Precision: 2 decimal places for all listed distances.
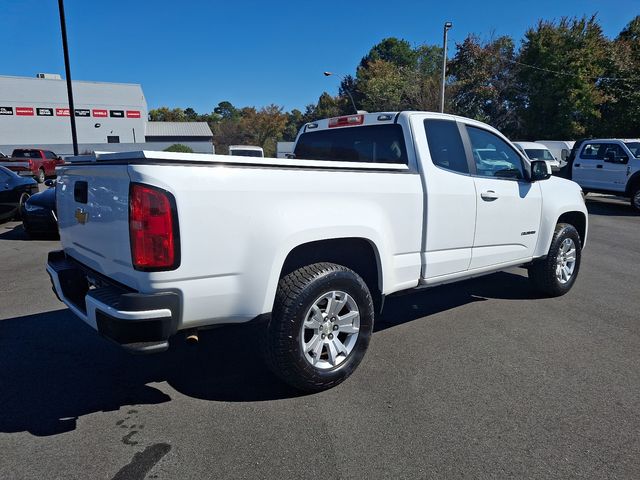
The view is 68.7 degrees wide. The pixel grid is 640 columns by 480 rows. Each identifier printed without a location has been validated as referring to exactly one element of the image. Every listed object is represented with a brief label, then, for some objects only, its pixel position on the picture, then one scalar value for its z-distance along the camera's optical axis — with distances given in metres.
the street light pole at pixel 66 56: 14.41
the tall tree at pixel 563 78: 27.94
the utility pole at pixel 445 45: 24.69
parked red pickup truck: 19.94
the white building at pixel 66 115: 46.50
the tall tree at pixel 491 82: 32.22
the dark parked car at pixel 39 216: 8.53
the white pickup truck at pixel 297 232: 2.55
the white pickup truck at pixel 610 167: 13.56
